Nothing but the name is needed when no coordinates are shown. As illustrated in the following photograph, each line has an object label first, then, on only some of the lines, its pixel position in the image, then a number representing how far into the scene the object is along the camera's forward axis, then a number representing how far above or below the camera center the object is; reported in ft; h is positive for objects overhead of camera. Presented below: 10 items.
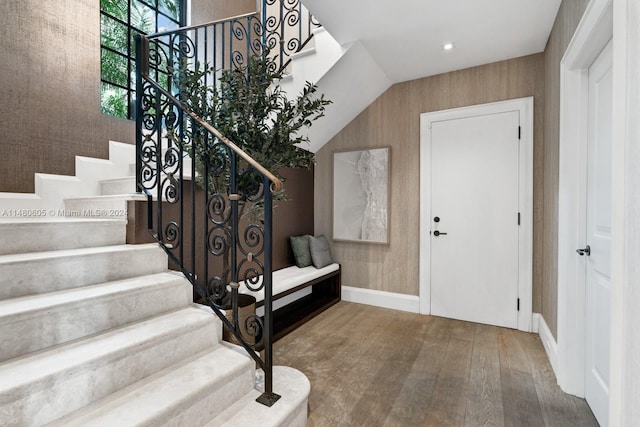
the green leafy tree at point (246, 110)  6.08 +2.03
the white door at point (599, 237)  5.22 -0.48
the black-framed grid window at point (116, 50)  9.07 +4.89
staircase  3.60 -1.88
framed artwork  11.67 +0.57
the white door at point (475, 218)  9.65 -0.27
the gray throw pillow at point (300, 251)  11.53 -1.58
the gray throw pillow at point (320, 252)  11.65 -1.65
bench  9.22 -3.31
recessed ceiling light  8.86 +4.83
